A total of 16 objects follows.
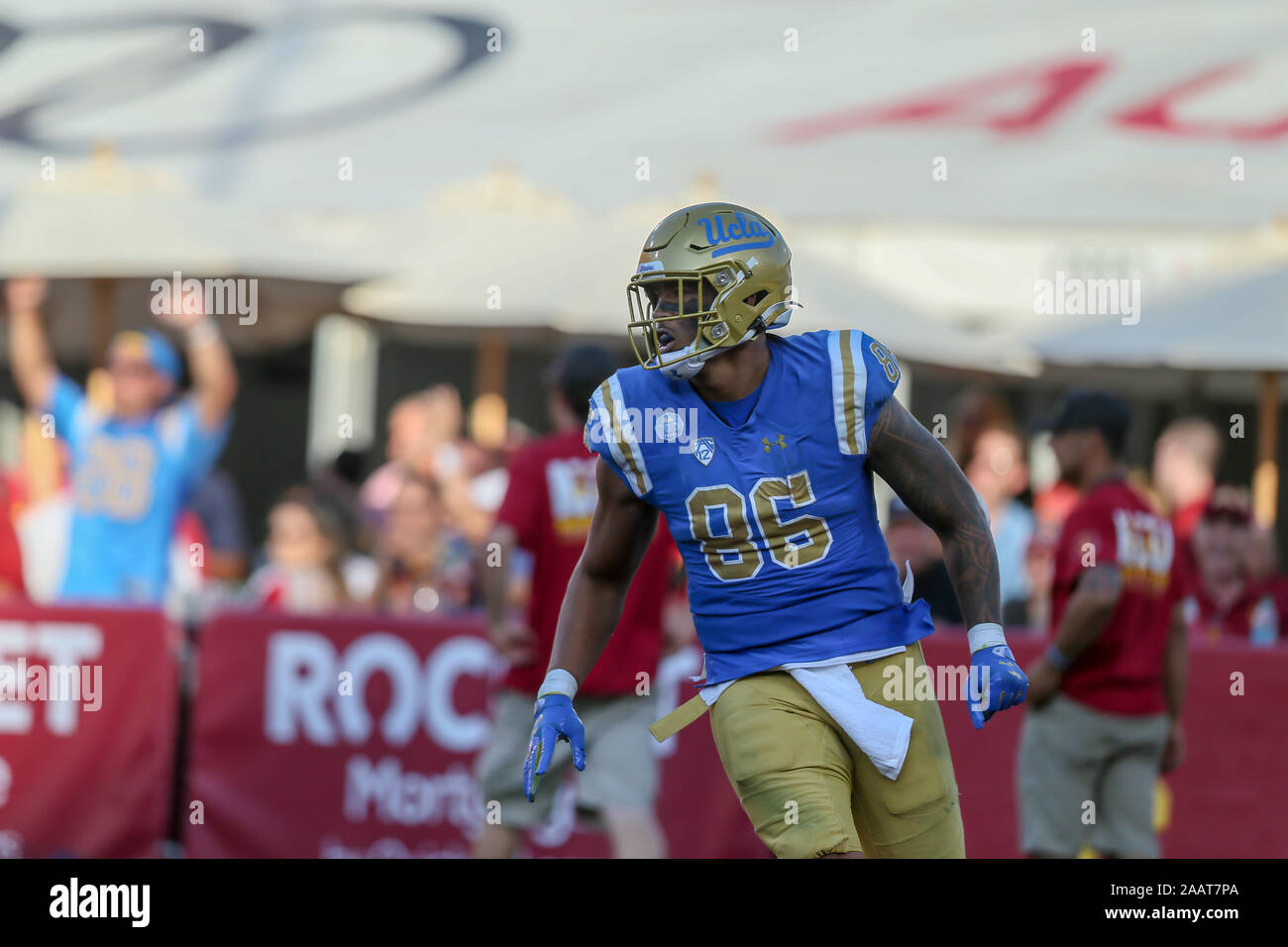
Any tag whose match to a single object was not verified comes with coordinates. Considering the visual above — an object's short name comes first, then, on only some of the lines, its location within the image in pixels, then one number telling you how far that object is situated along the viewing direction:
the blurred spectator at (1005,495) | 9.23
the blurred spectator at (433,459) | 10.06
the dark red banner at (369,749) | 7.92
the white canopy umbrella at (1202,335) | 10.00
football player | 4.09
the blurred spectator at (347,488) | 9.56
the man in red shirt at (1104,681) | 6.71
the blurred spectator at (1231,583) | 8.21
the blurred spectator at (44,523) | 9.84
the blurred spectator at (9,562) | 8.45
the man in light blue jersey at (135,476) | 8.63
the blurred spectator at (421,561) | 8.91
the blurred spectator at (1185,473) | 9.90
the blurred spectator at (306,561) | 8.45
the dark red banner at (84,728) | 8.00
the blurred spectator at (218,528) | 9.23
